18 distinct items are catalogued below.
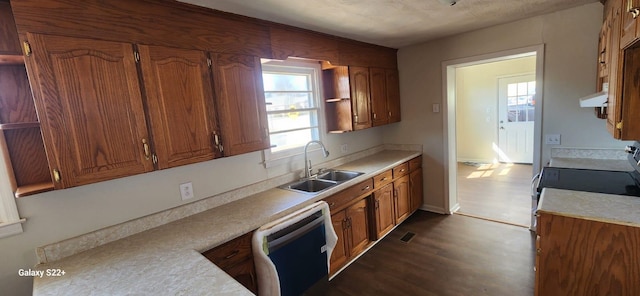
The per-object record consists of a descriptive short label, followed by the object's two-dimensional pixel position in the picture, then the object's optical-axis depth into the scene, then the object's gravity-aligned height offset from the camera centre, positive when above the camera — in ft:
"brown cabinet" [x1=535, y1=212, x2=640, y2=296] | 4.44 -2.81
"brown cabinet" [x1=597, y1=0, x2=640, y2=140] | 4.48 +0.14
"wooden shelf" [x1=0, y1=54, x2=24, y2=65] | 4.08 +1.22
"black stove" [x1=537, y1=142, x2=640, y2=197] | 5.77 -2.05
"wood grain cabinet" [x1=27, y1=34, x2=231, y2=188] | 4.22 +0.42
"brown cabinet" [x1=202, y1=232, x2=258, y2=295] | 5.24 -2.62
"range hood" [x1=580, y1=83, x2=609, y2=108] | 5.83 -0.25
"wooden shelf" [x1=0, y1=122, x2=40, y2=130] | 4.04 +0.23
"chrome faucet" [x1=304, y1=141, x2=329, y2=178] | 8.81 -1.56
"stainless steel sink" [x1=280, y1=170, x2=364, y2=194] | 8.47 -2.12
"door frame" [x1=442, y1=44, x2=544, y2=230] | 8.97 -0.32
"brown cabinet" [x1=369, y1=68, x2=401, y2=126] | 10.71 +0.44
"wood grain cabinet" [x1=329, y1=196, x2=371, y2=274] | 8.01 -3.68
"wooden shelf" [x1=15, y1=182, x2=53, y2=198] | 4.22 -0.75
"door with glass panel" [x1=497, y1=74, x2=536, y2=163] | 18.33 -1.52
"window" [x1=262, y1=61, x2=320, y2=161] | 8.22 +0.33
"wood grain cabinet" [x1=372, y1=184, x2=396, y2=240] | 9.48 -3.58
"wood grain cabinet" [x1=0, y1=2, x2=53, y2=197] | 4.27 +0.25
